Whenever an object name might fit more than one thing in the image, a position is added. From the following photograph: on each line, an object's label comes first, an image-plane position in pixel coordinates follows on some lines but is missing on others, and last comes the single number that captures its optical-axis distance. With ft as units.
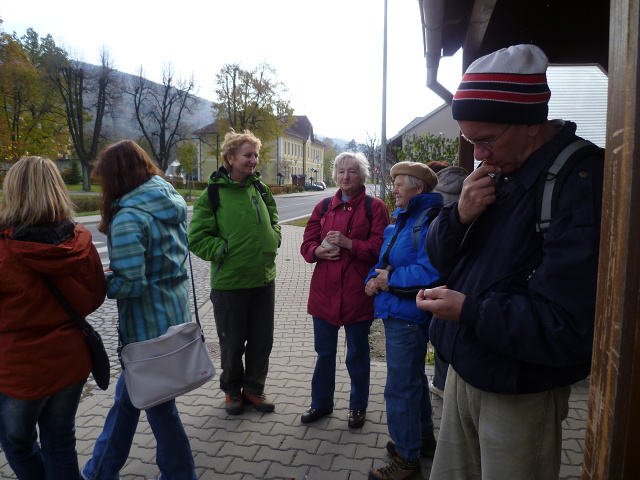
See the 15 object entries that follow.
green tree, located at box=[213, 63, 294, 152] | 138.41
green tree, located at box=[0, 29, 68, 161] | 95.71
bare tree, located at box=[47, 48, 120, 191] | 138.41
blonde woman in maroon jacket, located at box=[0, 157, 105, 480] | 7.05
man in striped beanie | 4.18
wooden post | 2.97
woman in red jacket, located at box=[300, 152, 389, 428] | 10.89
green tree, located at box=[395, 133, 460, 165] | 26.04
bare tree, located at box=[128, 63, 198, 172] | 158.71
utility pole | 35.60
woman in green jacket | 11.87
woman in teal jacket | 7.93
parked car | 243.81
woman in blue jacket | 9.00
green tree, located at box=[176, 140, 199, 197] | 145.28
